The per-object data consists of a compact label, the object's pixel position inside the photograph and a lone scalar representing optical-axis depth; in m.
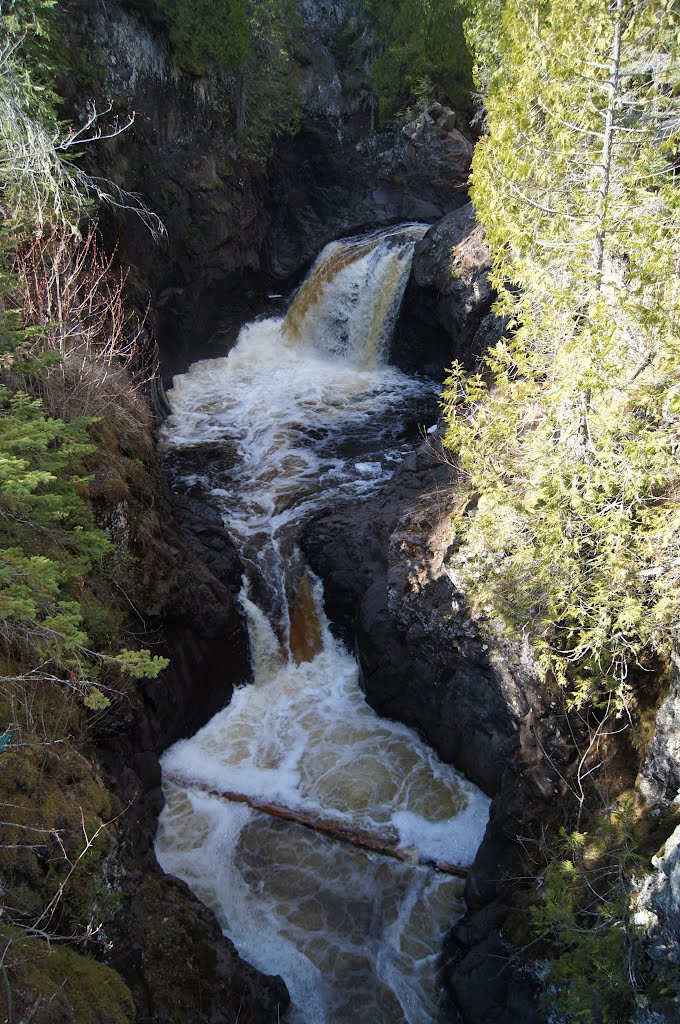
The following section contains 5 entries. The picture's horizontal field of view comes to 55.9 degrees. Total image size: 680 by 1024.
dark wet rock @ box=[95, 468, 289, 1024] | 5.41
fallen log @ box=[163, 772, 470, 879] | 7.57
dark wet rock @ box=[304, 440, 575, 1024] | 6.38
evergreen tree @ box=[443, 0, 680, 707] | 5.02
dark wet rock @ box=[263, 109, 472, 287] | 20.52
